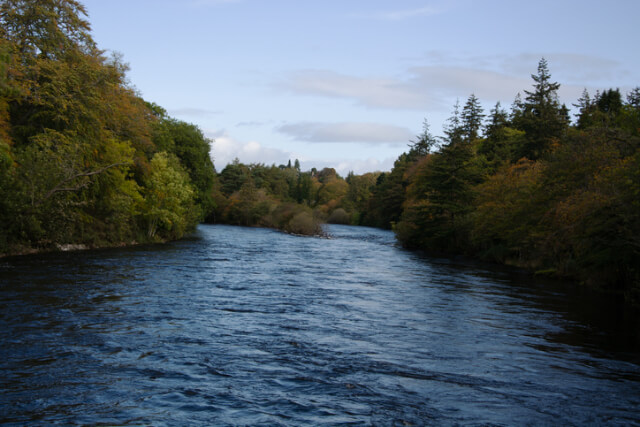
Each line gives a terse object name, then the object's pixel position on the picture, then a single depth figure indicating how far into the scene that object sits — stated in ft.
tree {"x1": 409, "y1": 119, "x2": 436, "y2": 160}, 296.10
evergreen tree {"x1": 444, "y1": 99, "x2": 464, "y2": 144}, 170.87
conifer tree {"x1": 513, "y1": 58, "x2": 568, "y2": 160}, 158.30
